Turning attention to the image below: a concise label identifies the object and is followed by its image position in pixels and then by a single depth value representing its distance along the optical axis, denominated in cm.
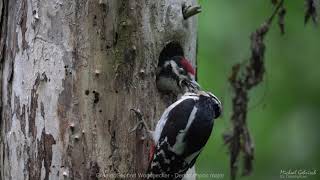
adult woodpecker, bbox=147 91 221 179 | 830
